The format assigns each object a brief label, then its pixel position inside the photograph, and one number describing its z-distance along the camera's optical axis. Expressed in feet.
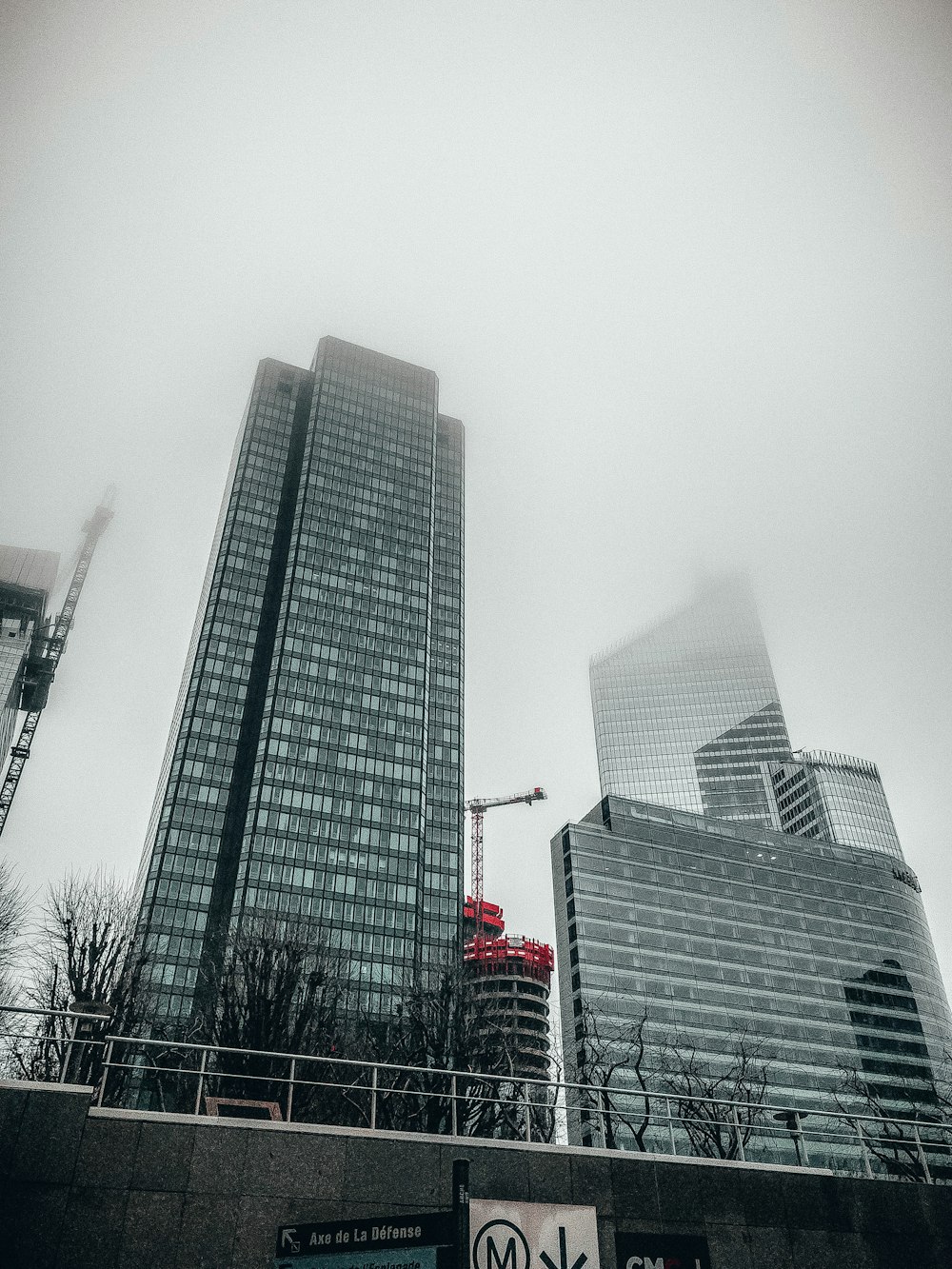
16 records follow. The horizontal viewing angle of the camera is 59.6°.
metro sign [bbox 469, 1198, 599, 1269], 38.55
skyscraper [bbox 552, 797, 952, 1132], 378.53
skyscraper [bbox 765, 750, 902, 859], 622.95
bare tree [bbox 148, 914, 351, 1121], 87.92
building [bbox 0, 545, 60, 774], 485.15
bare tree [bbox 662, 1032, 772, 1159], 57.56
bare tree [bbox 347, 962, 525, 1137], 91.76
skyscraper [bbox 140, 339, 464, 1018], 328.70
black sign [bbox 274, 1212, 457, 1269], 23.52
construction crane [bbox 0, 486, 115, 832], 506.89
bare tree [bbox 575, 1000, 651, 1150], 127.03
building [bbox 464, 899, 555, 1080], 404.16
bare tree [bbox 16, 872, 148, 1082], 90.63
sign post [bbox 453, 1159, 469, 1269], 22.27
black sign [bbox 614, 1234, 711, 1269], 41.34
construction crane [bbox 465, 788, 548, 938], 598.75
